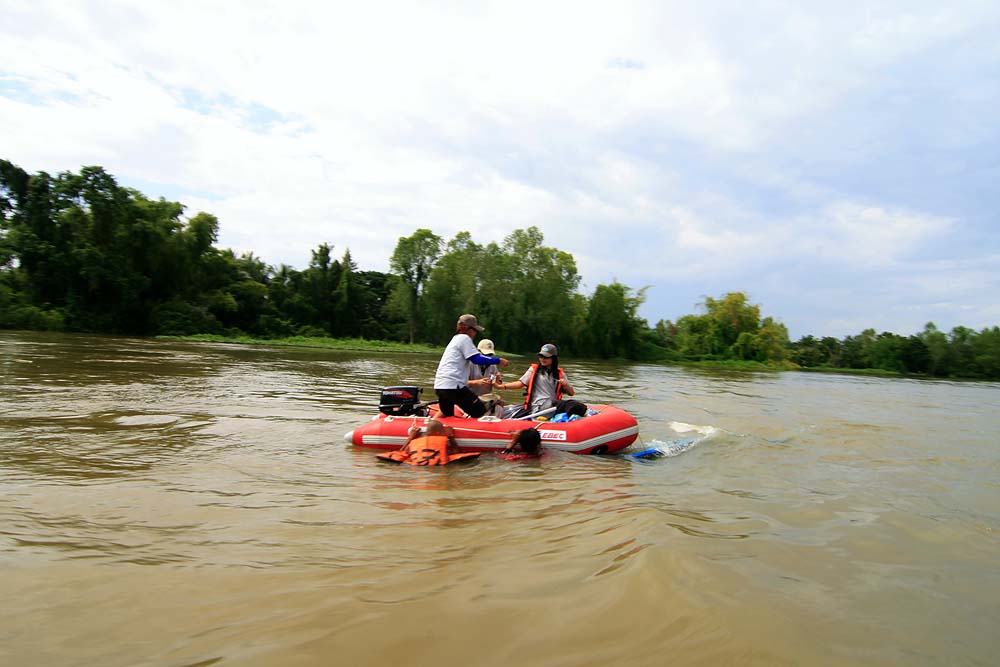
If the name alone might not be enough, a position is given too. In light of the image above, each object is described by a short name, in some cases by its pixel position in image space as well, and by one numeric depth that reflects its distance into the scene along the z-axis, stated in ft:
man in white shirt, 22.65
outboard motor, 25.16
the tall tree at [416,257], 164.04
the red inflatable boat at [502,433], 23.25
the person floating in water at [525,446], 22.31
